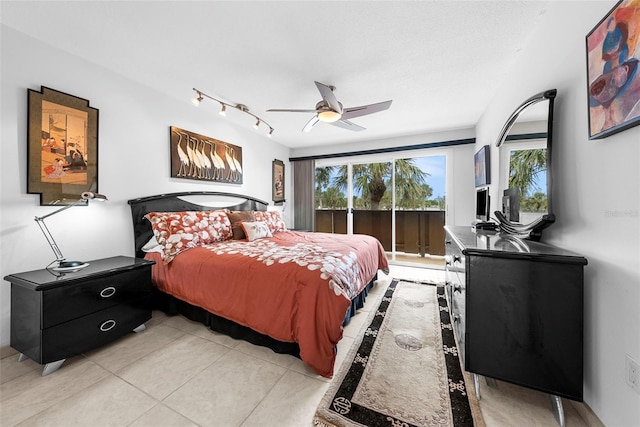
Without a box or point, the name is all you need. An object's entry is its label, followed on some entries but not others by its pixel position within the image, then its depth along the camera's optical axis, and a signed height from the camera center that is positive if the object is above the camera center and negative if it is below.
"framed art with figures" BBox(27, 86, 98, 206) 1.87 +0.55
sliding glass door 4.69 +0.24
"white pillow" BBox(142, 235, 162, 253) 2.51 -0.36
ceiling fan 2.23 +1.09
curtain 5.14 +0.41
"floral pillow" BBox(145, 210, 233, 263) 2.36 -0.19
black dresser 1.18 -0.54
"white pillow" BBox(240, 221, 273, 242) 3.03 -0.22
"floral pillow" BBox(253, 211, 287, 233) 3.61 -0.10
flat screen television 2.89 +0.11
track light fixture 2.53 +1.31
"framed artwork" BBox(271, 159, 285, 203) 4.78 +0.66
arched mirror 1.52 +0.33
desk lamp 1.83 -0.32
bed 1.59 -0.50
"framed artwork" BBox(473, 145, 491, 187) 3.00 +0.63
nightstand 1.56 -0.71
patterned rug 1.27 -1.08
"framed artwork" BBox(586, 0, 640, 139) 0.96 +0.64
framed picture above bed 2.97 +0.76
